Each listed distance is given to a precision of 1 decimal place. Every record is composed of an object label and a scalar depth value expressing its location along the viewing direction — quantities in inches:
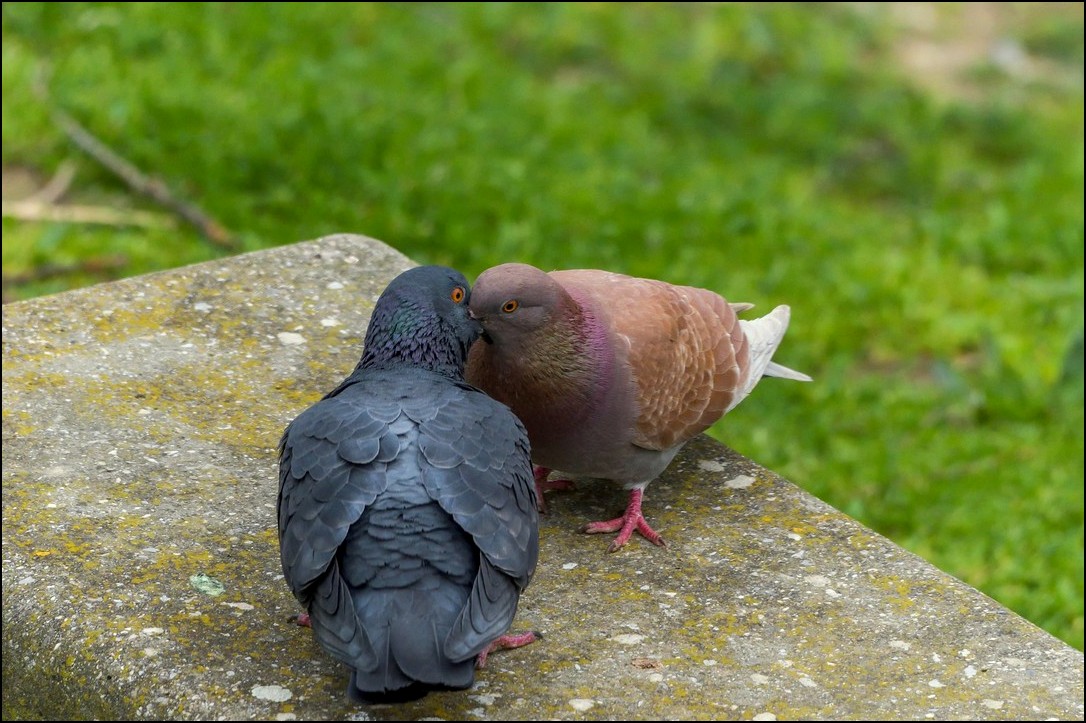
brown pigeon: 260.7
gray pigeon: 197.9
